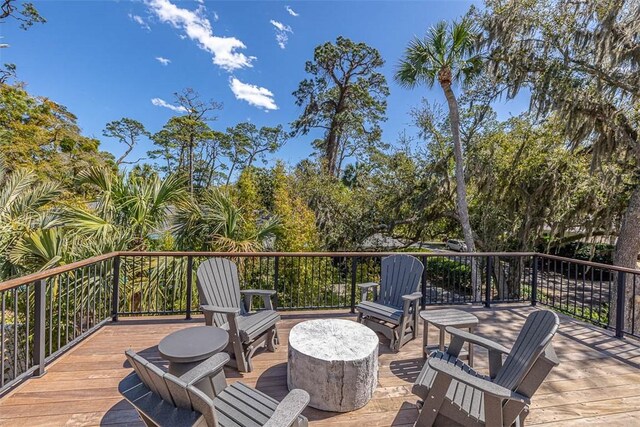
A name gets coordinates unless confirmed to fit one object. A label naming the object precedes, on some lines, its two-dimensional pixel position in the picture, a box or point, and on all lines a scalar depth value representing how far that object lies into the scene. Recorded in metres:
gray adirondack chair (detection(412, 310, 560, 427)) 1.62
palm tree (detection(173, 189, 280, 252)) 5.22
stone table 2.23
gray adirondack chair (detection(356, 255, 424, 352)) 3.27
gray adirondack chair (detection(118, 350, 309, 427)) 1.16
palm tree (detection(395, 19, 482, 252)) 6.88
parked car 16.75
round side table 1.76
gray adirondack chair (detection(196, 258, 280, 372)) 2.71
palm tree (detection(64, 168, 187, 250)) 4.14
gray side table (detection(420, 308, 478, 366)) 2.79
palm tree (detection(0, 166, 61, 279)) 3.96
